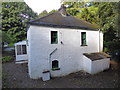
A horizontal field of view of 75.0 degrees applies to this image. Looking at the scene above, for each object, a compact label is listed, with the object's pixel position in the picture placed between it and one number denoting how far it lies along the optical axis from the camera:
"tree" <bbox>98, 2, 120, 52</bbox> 7.04
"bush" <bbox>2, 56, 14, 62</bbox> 14.08
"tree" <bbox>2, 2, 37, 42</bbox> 18.38
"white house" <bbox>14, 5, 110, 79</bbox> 7.09
